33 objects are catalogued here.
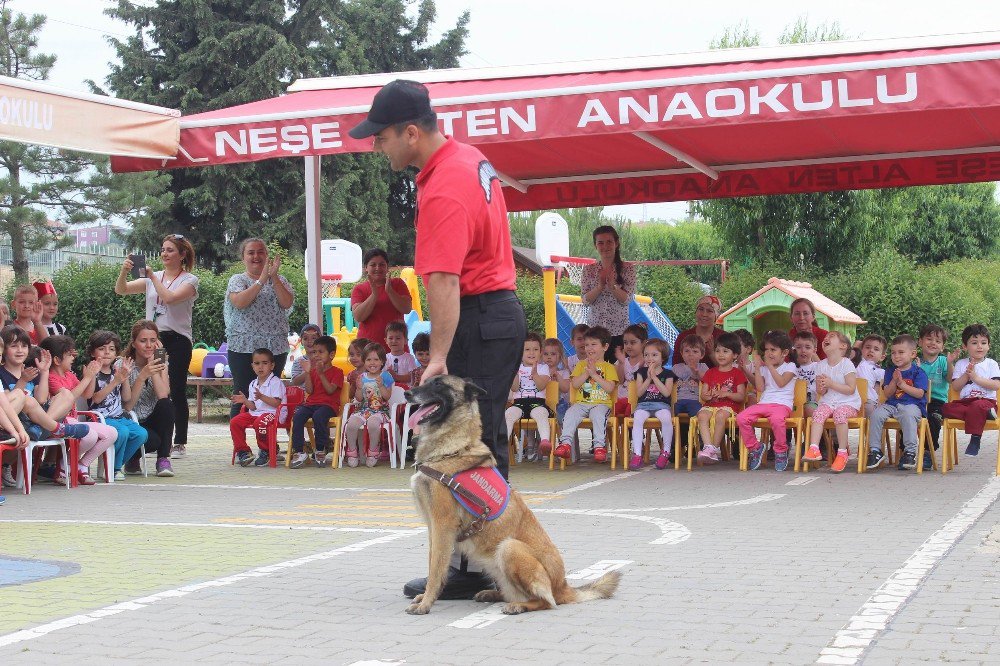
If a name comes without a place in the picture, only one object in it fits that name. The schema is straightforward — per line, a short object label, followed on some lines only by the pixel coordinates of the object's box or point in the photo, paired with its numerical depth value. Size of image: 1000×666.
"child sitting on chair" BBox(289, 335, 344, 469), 12.59
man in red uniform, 5.57
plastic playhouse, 21.34
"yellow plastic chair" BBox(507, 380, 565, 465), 12.20
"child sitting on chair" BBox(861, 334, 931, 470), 11.26
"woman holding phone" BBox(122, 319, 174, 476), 11.71
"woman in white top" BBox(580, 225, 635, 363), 12.97
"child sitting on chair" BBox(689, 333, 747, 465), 11.70
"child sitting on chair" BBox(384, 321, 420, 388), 12.77
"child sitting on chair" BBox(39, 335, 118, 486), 11.09
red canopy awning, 9.27
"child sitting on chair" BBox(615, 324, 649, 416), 12.23
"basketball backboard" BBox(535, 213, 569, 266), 19.39
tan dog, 5.50
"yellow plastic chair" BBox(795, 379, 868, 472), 11.31
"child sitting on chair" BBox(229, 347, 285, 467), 12.73
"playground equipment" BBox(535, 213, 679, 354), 17.77
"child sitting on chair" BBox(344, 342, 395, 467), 12.52
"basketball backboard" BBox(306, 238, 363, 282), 24.97
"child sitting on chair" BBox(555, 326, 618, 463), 12.04
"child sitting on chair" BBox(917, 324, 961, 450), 11.99
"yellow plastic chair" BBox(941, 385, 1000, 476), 11.12
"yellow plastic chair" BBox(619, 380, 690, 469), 11.89
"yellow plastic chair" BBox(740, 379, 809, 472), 11.44
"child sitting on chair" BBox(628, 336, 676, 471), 11.85
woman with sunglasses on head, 12.49
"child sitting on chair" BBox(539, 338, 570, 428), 12.30
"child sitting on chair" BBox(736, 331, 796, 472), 11.44
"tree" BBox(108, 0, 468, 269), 44.09
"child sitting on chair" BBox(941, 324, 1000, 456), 11.19
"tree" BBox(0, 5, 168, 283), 32.25
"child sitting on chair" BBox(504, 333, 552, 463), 12.18
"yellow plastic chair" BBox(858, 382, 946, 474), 11.23
